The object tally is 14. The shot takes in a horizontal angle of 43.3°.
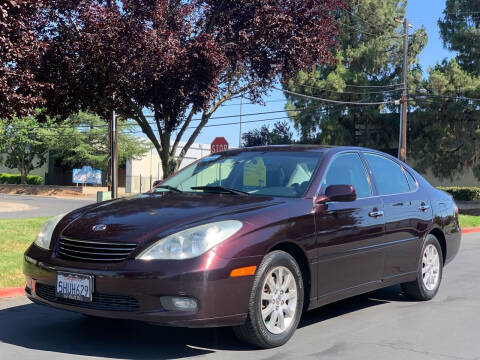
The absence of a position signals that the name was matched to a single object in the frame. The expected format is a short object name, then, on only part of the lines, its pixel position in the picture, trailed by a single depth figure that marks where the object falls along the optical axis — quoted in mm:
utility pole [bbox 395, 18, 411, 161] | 29188
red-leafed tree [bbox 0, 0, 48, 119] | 8461
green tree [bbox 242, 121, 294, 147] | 48531
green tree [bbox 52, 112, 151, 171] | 48812
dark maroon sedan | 4270
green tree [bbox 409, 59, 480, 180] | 34406
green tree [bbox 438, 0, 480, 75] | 36438
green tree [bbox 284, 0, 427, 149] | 39000
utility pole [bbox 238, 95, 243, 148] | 52375
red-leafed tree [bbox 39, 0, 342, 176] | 10223
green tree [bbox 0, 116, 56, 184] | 49094
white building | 54938
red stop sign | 16656
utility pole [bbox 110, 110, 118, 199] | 18188
